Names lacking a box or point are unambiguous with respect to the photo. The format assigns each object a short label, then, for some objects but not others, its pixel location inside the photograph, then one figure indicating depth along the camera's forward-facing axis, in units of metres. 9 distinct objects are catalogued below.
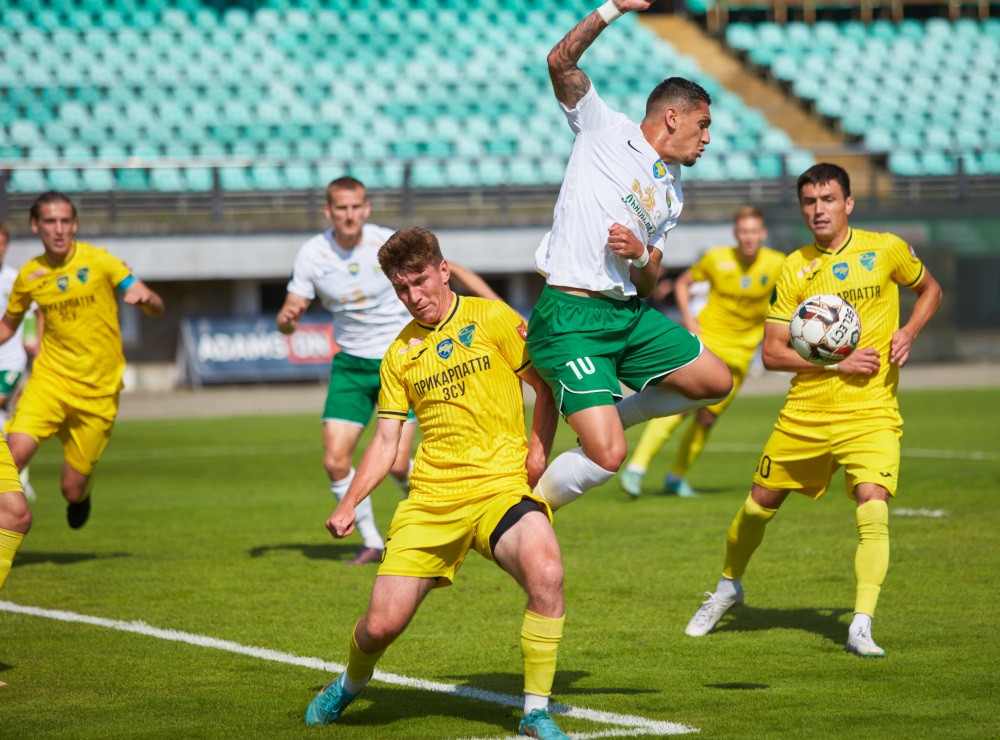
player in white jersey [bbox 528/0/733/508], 11.28
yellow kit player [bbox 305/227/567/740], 9.96
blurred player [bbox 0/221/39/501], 24.11
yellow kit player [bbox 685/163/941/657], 13.27
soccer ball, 12.91
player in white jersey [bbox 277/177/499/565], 18.37
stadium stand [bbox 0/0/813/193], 54.62
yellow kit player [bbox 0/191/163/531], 18.06
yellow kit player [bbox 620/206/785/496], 24.16
